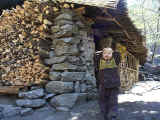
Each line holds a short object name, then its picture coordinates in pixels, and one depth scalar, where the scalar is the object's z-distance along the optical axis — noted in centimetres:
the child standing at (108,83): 289
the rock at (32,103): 361
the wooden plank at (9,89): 393
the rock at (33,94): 368
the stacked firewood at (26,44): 390
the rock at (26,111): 348
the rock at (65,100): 356
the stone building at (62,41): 379
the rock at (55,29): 401
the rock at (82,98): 375
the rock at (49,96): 370
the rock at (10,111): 347
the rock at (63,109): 349
